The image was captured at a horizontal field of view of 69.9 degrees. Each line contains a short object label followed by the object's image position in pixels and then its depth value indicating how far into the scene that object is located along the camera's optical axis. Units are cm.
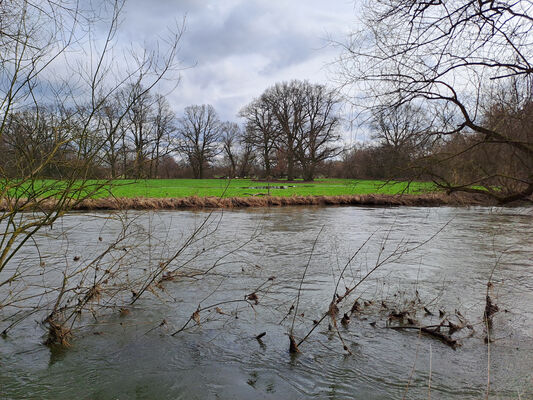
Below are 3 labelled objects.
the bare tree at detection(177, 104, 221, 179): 5691
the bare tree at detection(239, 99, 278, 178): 4525
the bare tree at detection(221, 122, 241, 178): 6066
